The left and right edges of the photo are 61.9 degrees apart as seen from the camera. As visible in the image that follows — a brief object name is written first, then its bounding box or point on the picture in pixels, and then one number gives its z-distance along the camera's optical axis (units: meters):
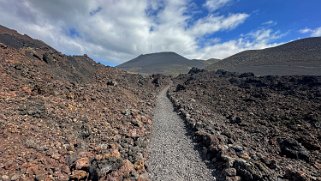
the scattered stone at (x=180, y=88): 41.51
